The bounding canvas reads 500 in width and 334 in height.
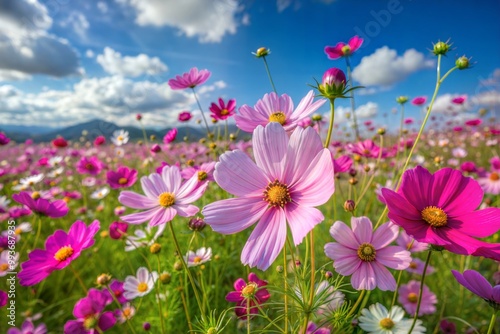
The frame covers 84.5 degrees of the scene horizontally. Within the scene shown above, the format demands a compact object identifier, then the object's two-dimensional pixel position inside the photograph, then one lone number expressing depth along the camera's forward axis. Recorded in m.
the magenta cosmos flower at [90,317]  0.78
